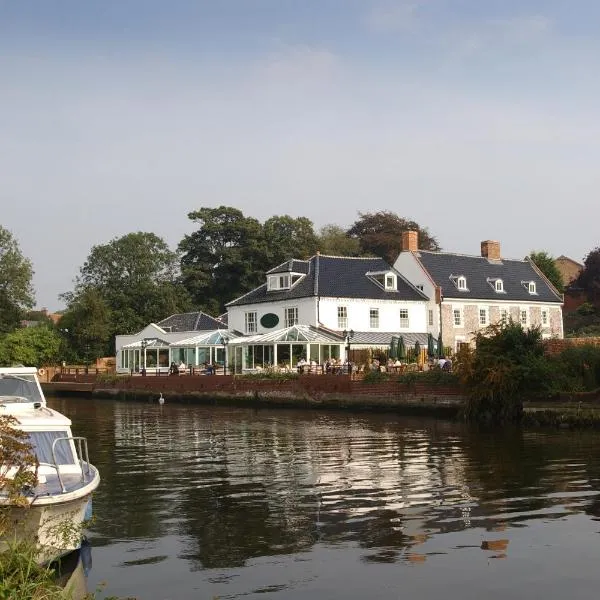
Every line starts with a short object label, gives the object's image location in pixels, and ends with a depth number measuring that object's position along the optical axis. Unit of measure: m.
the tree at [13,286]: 78.62
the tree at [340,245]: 87.25
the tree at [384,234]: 85.12
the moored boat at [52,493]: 10.56
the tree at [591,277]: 72.69
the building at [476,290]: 59.81
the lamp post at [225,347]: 51.84
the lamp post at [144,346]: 62.42
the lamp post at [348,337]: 49.38
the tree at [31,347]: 71.19
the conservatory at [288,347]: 50.84
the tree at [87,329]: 73.50
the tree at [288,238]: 86.44
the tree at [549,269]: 80.00
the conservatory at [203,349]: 58.59
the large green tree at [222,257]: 86.50
